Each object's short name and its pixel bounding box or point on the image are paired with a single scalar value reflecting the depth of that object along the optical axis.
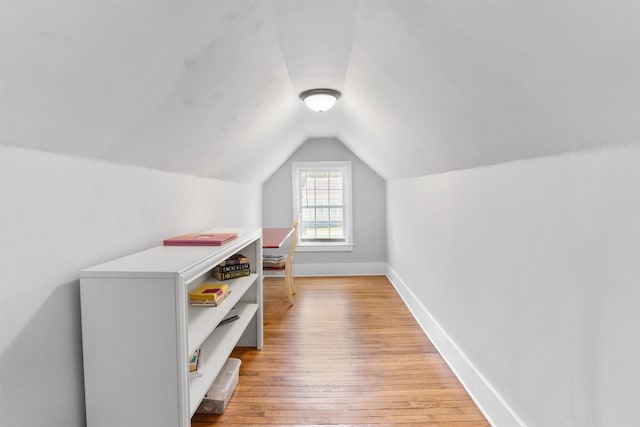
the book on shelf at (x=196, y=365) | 1.90
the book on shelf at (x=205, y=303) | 2.16
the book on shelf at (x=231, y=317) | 2.66
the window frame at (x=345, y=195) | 5.75
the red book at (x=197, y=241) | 2.15
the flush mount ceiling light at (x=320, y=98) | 2.94
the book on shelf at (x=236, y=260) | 2.81
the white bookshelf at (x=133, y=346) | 1.44
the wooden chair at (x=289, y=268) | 4.27
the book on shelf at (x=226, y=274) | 2.76
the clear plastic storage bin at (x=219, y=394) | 2.18
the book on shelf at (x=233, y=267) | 2.76
